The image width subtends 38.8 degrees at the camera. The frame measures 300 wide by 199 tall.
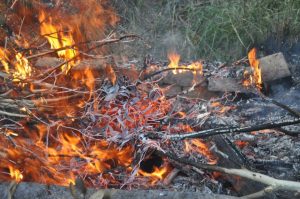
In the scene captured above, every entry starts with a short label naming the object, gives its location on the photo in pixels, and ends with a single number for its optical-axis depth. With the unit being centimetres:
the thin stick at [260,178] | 204
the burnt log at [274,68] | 437
